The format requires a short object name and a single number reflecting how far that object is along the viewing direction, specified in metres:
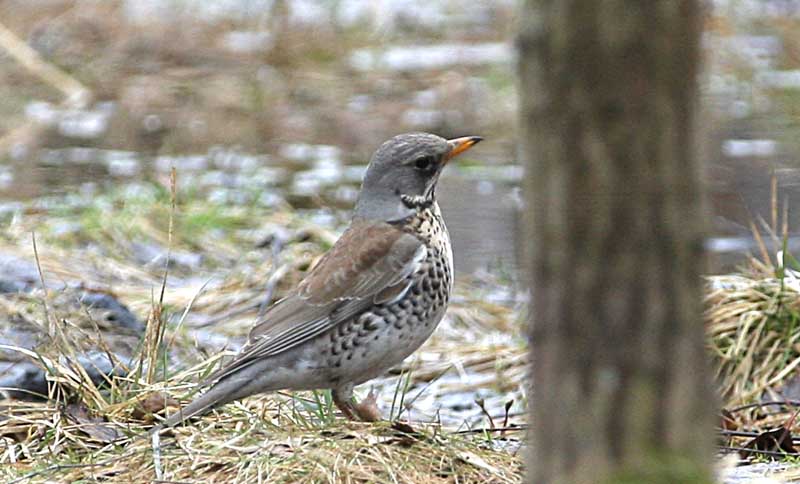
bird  10.17
